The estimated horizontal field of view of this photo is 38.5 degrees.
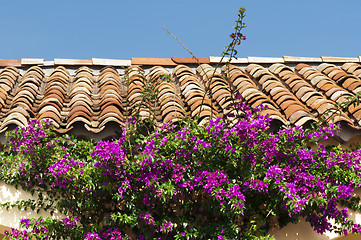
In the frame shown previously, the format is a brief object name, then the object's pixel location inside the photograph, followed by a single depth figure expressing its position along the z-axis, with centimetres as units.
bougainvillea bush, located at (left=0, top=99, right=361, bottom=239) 536
